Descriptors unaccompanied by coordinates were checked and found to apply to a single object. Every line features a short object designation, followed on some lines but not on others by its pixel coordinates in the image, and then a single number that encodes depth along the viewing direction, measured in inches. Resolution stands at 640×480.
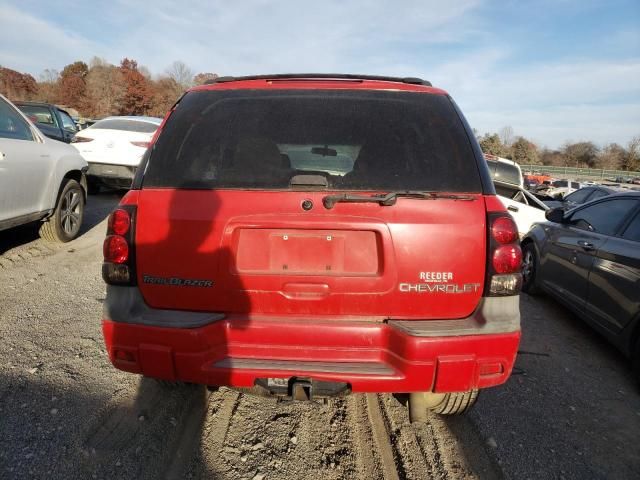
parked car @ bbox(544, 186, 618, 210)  359.7
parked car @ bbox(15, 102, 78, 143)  374.6
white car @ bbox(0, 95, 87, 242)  174.4
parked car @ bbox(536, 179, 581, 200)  859.4
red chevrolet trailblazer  75.0
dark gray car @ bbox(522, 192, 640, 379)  132.6
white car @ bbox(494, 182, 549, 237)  319.3
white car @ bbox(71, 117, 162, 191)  316.2
